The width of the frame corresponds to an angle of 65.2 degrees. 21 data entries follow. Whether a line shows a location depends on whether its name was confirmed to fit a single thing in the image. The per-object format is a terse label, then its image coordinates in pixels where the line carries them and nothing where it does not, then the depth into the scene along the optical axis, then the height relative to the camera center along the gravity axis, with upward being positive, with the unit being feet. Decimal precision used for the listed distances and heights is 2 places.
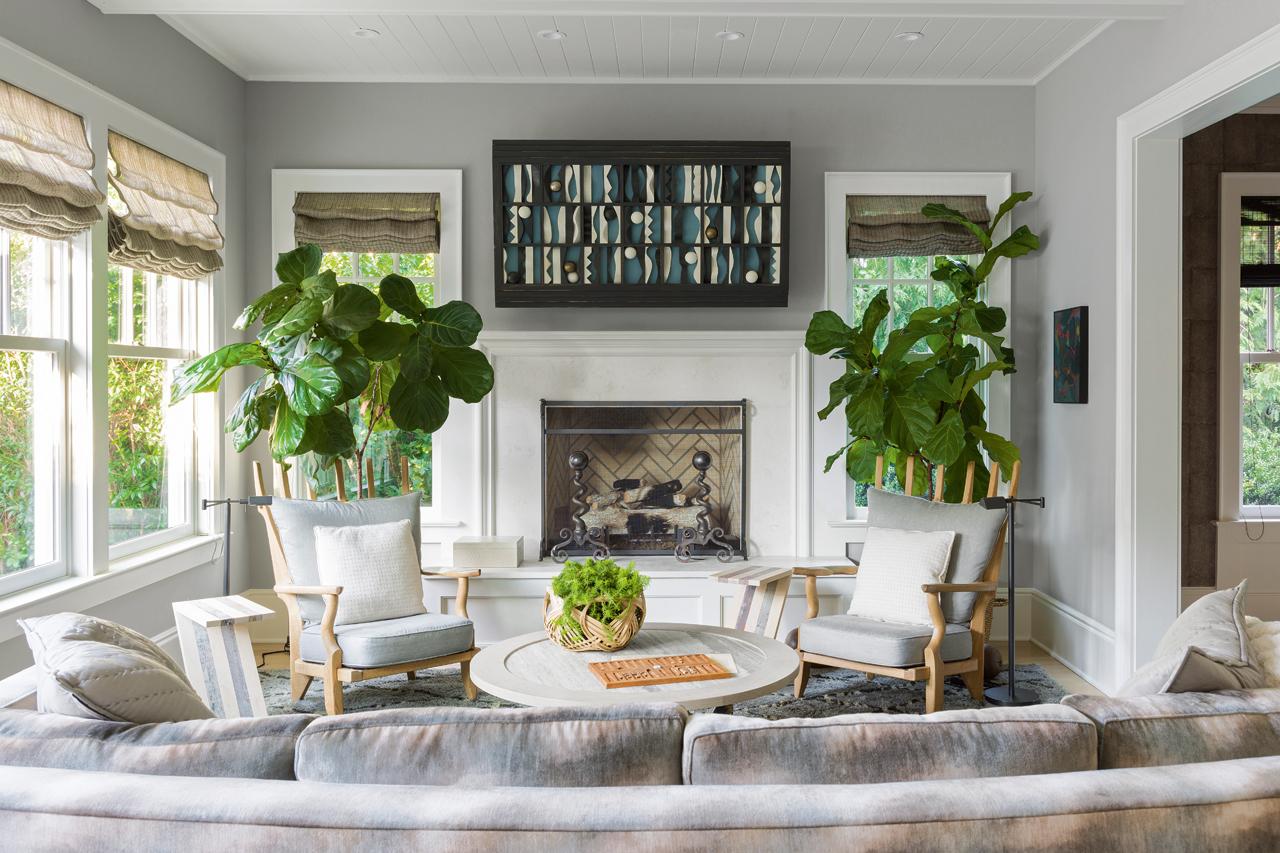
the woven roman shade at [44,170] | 10.54 +2.71
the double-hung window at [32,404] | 11.22 +0.10
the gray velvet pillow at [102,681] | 5.66 -1.57
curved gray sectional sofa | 4.55 -1.81
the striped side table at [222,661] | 11.35 -2.85
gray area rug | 13.65 -4.05
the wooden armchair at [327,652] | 12.75 -3.12
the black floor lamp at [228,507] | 13.71 -1.35
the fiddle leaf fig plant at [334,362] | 13.42 +0.71
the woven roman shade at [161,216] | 13.19 +2.80
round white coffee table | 9.44 -2.67
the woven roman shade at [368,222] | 17.01 +3.23
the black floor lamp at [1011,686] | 13.29 -3.79
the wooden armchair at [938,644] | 12.76 -3.05
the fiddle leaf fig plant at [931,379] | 14.85 +0.50
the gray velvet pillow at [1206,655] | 5.94 -1.52
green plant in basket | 10.81 -1.96
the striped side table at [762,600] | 14.46 -2.78
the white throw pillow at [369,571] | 13.46 -2.17
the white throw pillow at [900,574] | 13.42 -2.21
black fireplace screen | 17.43 -1.18
